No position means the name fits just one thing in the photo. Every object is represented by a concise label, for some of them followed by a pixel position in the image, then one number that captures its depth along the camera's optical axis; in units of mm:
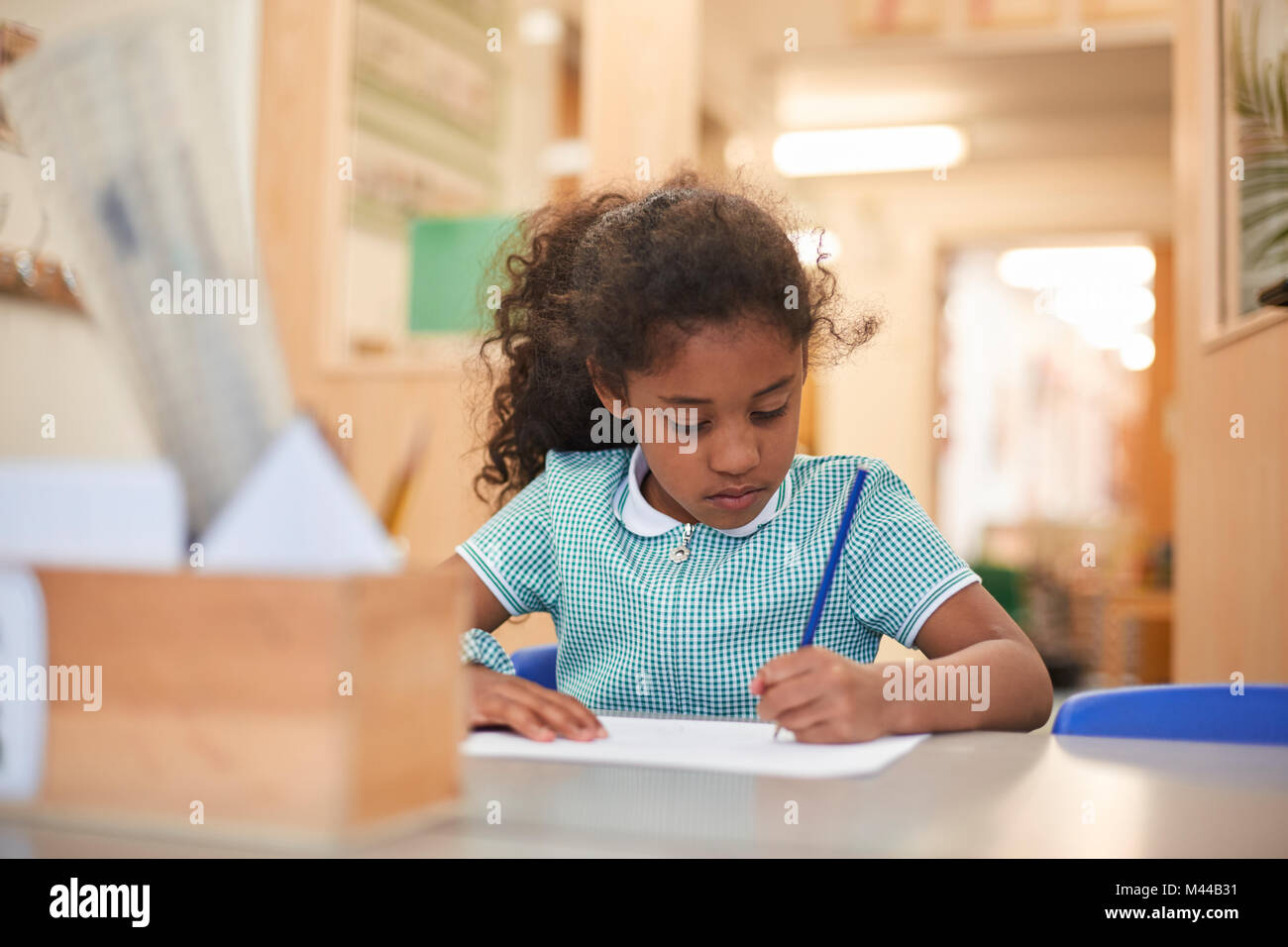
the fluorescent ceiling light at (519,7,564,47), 2904
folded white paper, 446
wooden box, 438
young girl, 1119
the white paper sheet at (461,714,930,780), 668
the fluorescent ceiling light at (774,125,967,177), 5406
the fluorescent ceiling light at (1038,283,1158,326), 7957
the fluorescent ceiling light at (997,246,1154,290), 7520
